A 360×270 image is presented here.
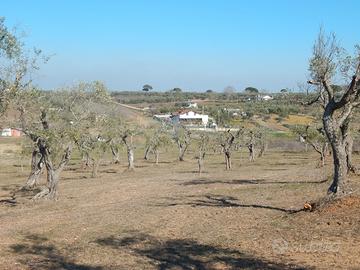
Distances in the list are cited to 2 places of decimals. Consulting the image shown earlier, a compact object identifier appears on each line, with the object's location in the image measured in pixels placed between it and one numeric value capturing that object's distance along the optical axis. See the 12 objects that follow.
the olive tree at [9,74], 19.12
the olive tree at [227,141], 46.73
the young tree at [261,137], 70.34
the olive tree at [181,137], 66.12
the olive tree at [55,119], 26.91
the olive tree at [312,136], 50.22
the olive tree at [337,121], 16.33
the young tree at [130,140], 52.97
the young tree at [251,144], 61.50
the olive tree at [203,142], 56.82
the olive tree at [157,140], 61.70
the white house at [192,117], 111.65
